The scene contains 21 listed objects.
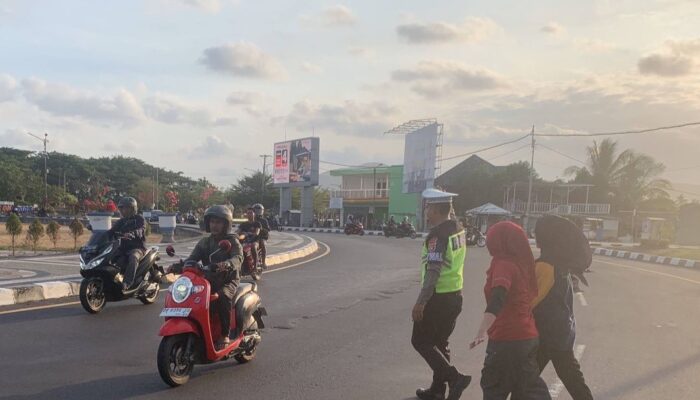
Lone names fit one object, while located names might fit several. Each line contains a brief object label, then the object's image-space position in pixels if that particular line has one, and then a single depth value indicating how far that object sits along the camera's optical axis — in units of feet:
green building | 188.09
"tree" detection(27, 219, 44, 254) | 64.25
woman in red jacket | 12.14
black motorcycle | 26.84
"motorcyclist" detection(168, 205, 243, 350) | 17.80
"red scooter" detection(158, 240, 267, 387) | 16.34
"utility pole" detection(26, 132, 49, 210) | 195.12
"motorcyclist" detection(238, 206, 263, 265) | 40.45
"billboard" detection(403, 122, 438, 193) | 148.59
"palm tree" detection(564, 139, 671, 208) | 167.43
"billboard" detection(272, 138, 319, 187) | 176.76
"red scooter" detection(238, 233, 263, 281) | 38.70
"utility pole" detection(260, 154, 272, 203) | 239.71
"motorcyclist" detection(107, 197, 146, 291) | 27.63
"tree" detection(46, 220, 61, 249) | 70.13
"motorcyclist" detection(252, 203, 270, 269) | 42.01
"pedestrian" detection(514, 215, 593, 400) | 13.07
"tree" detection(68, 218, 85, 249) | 68.84
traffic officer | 15.53
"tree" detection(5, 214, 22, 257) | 64.34
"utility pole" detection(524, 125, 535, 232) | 133.08
